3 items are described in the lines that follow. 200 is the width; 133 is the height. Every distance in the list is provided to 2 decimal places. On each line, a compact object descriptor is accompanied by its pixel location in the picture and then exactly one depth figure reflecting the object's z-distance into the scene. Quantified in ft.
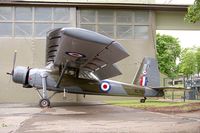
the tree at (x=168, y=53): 223.51
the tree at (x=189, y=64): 219.00
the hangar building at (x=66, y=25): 87.86
